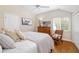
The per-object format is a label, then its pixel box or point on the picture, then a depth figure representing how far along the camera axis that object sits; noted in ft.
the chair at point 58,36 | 7.74
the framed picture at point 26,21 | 7.92
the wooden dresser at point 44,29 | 8.30
